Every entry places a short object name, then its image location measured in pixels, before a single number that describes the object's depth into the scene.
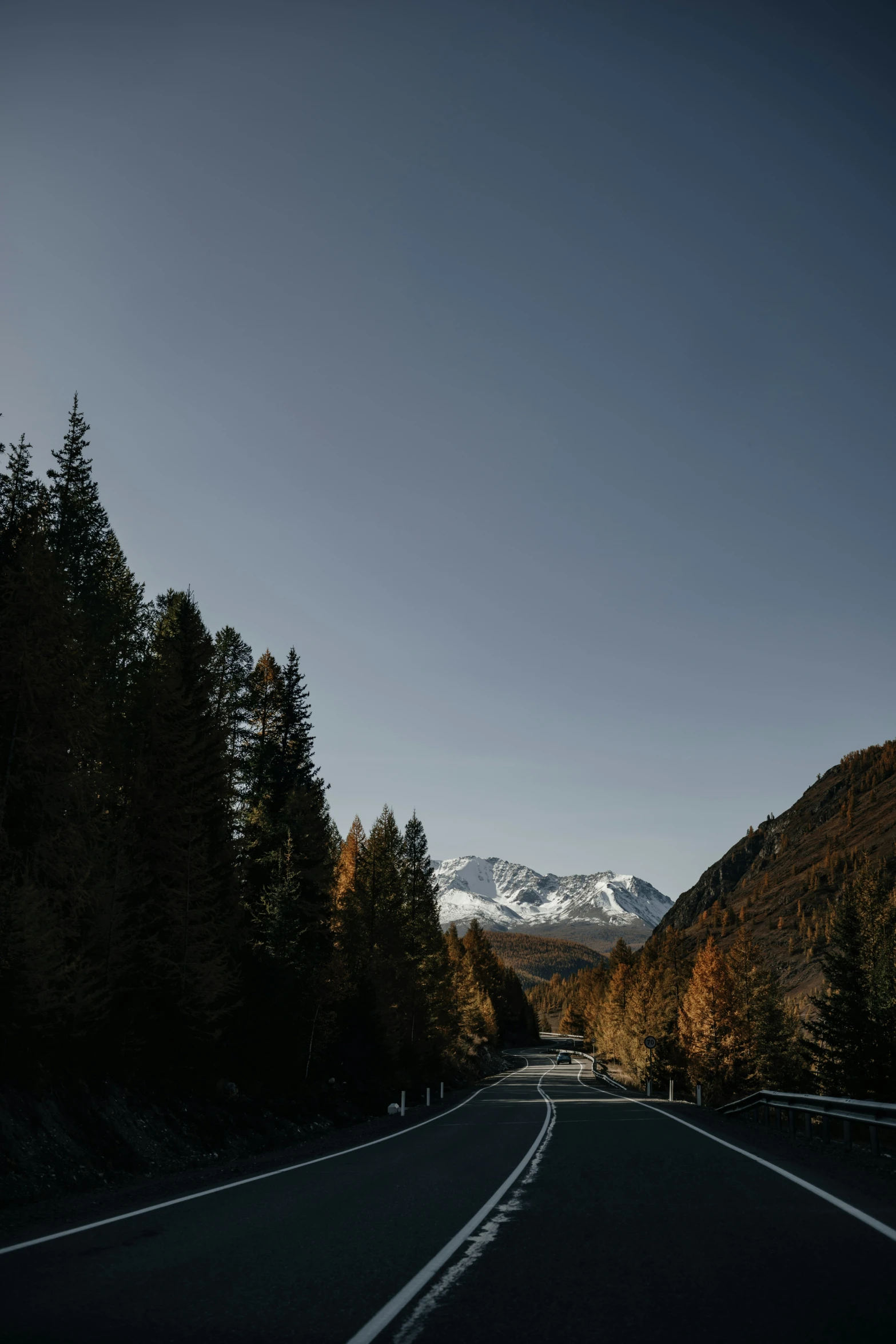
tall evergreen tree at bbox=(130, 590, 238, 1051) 23.61
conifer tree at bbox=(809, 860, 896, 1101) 42.34
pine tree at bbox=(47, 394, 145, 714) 27.17
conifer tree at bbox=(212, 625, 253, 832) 38.22
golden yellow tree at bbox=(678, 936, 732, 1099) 57.03
